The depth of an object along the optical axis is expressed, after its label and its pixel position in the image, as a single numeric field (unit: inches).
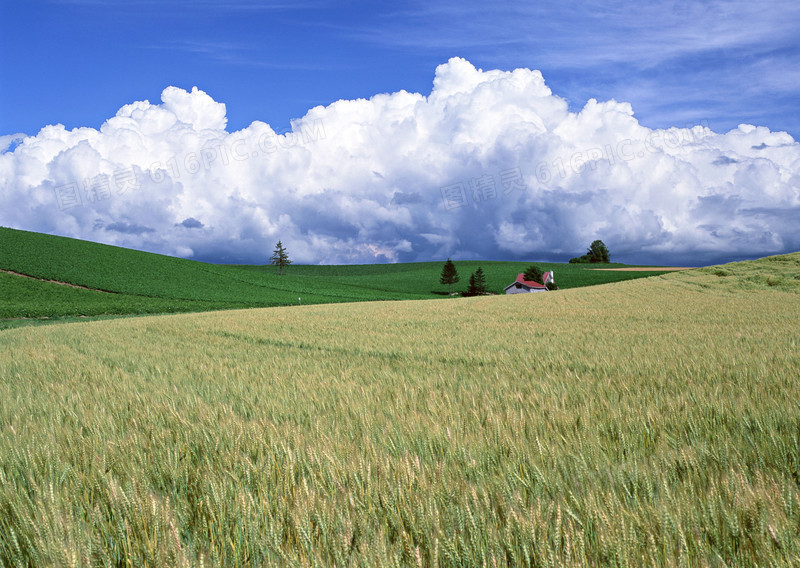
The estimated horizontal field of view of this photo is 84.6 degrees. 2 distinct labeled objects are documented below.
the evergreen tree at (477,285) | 2906.0
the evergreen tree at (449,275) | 3255.4
